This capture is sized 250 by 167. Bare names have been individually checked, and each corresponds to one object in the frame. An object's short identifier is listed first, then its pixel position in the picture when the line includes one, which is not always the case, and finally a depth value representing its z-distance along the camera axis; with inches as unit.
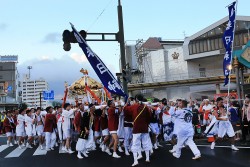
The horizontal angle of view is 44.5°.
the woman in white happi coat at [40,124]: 531.2
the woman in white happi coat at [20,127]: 557.0
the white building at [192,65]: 1761.8
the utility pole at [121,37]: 512.7
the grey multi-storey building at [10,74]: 3376.0
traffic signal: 493.0
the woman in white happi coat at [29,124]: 543.4
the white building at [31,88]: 6716.5
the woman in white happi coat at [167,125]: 466.9
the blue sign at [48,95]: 1334.0
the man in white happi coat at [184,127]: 329.7
